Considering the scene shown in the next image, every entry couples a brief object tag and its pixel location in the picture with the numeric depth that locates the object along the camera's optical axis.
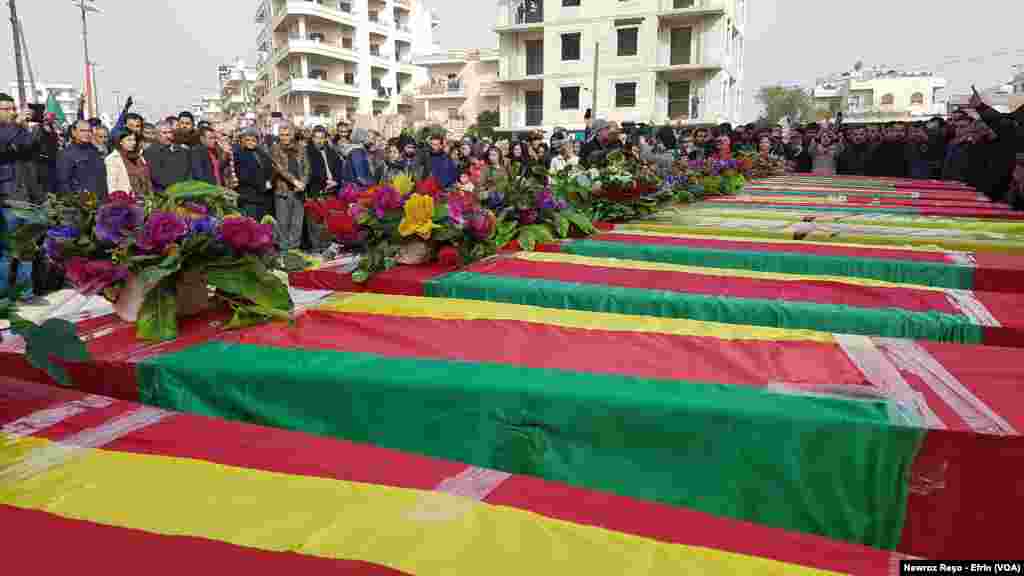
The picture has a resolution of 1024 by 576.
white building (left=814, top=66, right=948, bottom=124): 45.70
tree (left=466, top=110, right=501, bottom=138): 28.83
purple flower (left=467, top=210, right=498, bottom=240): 2.54
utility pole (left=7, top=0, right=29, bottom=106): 13.85
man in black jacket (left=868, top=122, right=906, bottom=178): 10.02
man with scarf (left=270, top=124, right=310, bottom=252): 5.89
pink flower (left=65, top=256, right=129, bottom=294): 1.61
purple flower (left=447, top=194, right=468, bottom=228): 2.51
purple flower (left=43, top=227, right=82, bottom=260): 1.60
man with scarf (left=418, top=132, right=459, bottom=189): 7.07
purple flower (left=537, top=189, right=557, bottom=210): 3.09
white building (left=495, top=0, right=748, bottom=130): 23.09
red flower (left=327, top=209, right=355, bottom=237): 2.46
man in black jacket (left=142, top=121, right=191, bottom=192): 5.24
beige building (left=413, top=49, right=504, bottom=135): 33.41
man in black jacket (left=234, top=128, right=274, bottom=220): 5.68
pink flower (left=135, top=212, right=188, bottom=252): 1.60
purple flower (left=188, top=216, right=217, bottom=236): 1.67
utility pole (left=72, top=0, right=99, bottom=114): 18.14
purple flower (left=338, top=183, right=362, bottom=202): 2.56
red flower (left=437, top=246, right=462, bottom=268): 2.46
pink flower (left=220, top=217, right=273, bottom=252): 1.67
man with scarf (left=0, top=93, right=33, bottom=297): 4.46
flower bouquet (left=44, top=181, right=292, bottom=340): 1.61
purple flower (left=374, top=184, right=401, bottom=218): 2.45
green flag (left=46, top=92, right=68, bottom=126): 8.20
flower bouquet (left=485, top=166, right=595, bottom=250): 2.95
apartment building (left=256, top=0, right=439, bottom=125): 30.88
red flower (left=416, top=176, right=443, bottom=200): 2.50
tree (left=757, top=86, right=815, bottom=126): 42.16
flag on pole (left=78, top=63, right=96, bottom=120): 11.04
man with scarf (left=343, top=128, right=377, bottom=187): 7.25
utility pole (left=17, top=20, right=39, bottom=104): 14.60
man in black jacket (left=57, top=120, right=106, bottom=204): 4.96
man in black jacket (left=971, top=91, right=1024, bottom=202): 5.56
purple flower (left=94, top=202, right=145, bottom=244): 1.61
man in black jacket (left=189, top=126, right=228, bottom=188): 5.41
